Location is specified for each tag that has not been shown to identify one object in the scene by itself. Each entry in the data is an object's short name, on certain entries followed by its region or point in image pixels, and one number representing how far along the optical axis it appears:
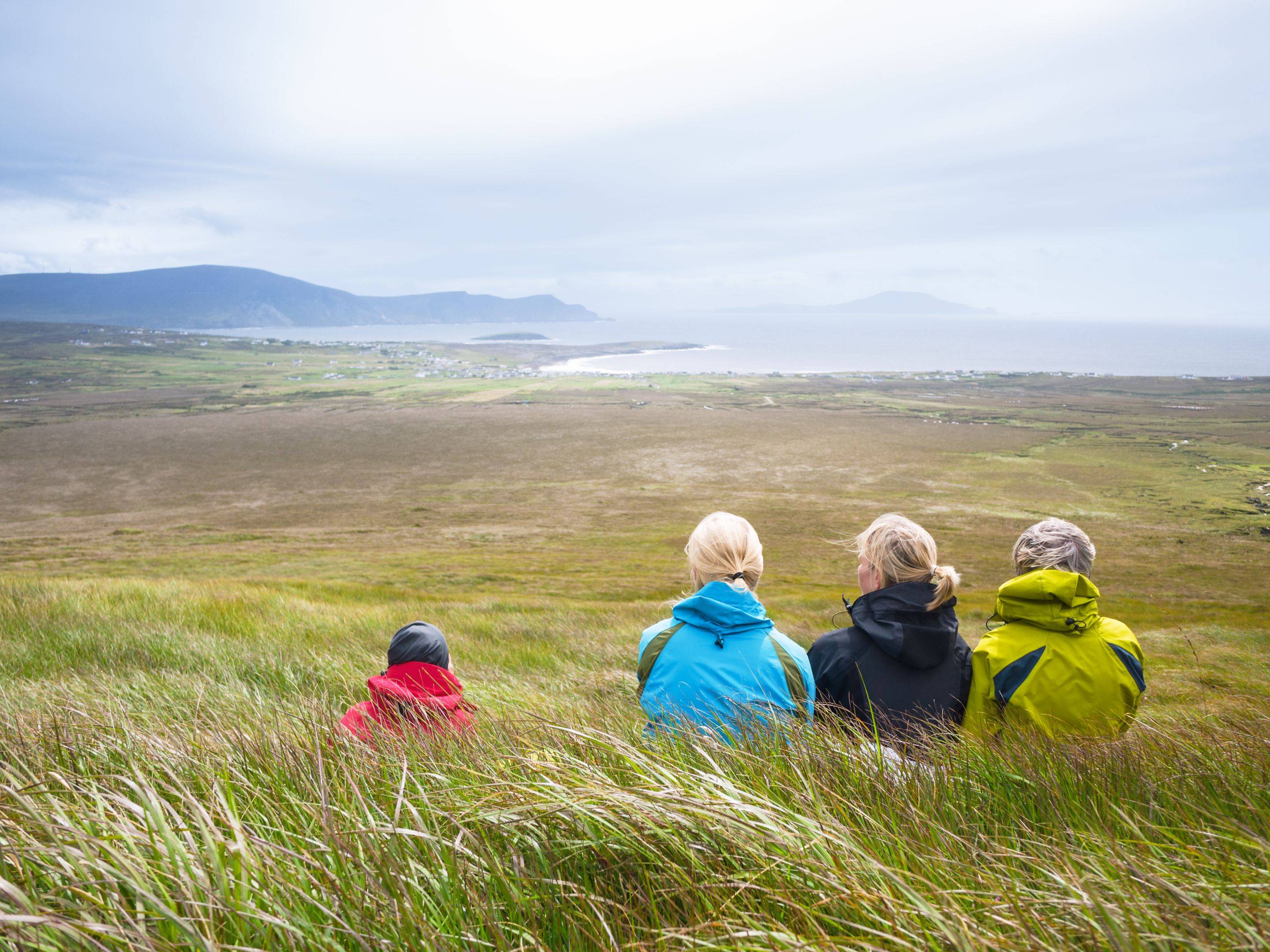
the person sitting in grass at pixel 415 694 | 2.85
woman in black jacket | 3.18
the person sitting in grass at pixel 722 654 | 3.01
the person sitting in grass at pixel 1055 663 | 3.23
